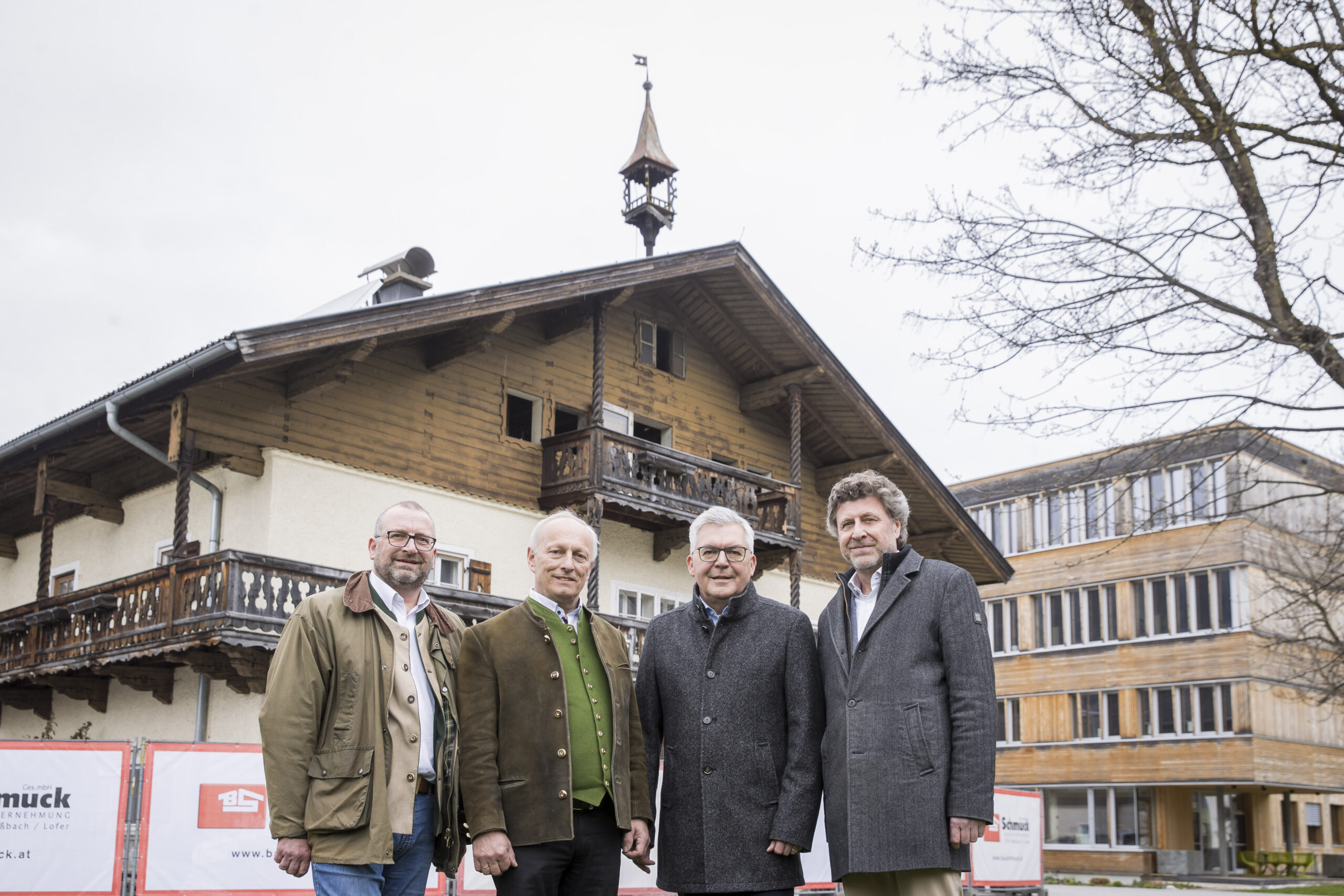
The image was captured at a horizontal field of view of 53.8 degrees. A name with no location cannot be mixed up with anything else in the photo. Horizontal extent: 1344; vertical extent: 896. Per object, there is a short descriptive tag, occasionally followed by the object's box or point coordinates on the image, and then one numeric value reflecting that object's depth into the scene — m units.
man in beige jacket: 4.78
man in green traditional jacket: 4.97
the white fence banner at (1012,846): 16.80
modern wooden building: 37.22
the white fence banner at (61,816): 10.03
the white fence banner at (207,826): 10.33
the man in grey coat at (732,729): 5.10
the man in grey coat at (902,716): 4.79
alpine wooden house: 16.27
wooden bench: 37.03
